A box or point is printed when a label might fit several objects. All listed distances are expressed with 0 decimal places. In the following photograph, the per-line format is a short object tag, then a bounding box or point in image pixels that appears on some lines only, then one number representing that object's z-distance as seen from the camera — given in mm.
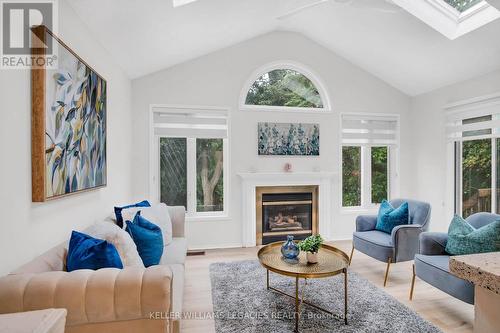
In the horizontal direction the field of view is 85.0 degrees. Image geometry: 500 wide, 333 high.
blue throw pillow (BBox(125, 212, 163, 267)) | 2184
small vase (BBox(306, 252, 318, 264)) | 2367
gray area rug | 2141
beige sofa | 1209
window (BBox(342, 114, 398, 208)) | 4691
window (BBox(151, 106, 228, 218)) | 4094
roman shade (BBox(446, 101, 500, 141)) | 3445
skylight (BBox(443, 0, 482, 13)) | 2954
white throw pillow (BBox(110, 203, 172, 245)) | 2570
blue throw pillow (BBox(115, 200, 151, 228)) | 2529
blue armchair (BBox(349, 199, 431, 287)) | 2895
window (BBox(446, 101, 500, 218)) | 3502
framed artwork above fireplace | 4293
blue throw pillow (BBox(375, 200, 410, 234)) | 3205
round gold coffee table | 2129
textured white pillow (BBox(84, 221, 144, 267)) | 1811
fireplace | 4320
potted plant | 2365
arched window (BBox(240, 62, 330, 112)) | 4371
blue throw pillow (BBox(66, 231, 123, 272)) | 1555
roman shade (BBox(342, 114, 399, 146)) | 4660
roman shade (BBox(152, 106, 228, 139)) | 4070
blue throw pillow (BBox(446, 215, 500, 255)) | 2168
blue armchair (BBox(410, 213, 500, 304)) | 2080
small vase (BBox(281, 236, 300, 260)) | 2447
